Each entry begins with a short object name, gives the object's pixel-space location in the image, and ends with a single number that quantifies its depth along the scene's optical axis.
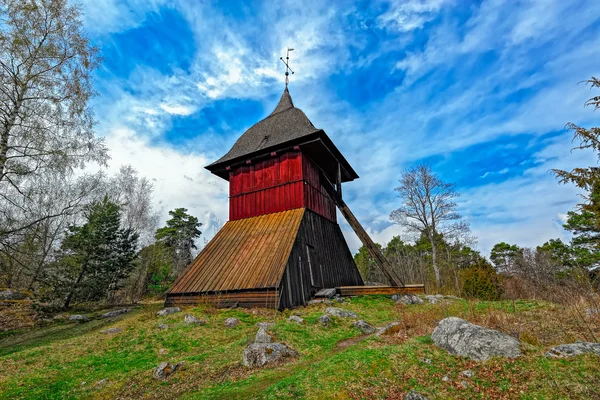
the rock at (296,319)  8.94
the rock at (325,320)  8.98
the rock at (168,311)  11.27
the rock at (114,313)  13.50
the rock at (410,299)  12.92
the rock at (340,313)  10.09
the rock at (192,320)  9.48
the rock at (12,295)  17.00
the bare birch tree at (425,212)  23.16
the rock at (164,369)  5.84
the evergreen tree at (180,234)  37.09
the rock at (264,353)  6.05
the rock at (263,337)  6.83
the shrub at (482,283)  12.80
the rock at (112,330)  9.57
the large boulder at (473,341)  4.53
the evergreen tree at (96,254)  15.97
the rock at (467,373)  4.18
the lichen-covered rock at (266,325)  8.01
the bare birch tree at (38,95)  10.53
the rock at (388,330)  7.14
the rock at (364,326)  8.67
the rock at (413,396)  3.80
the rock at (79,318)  12.75
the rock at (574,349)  4.11
